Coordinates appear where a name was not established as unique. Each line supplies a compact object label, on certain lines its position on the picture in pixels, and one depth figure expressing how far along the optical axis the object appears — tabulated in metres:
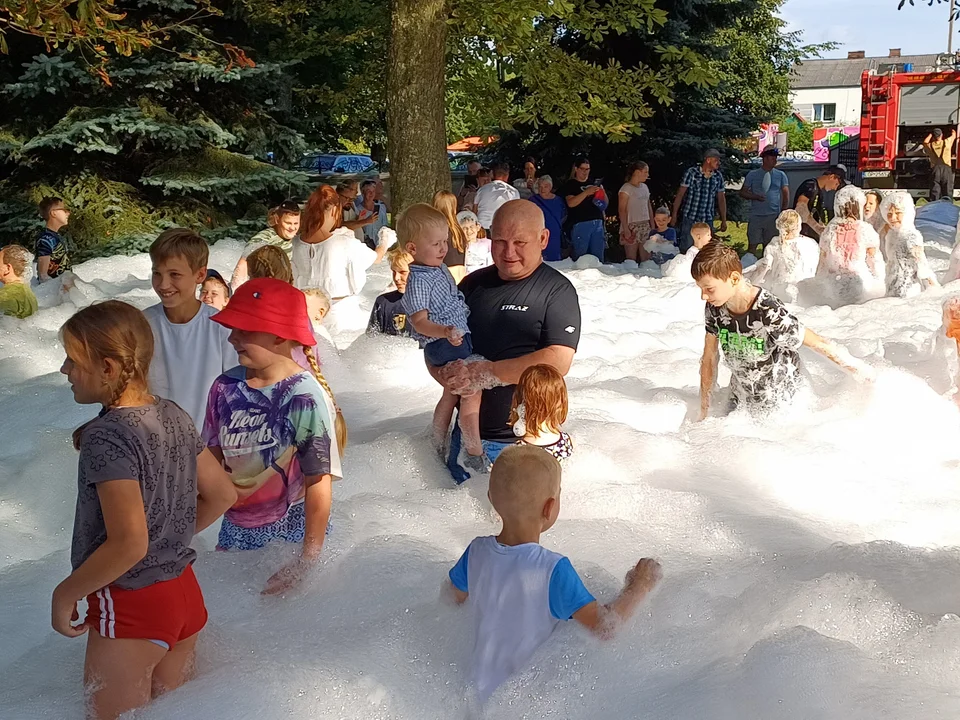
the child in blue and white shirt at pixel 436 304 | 4.92
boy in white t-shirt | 4.49
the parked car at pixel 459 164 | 31.24
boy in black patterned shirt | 5.82
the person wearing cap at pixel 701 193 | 14.46
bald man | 4.72
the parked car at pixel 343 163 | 41.40
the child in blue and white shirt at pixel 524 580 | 3.11
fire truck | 22.25
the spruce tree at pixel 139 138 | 12.15
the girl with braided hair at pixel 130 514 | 2.83
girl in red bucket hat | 3.53
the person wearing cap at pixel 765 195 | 14.79
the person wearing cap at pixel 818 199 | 13.41
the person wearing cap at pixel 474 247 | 9.61
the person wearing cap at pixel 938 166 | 18.75
